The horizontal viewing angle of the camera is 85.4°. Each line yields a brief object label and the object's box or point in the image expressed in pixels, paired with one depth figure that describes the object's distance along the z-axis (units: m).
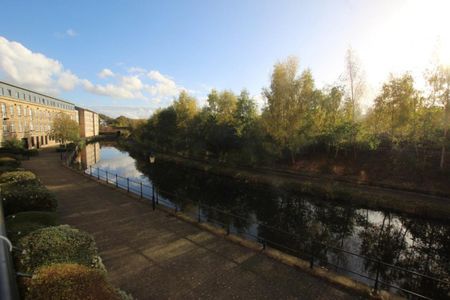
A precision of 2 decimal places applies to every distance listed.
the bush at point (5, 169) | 17.31
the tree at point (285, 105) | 26.33
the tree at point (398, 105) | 21.77
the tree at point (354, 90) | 25.95
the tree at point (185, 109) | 43.02
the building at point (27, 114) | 42.00
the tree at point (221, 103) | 37.81
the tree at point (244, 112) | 32.62
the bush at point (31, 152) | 35.16
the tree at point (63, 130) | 44.19
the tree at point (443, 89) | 19.81
